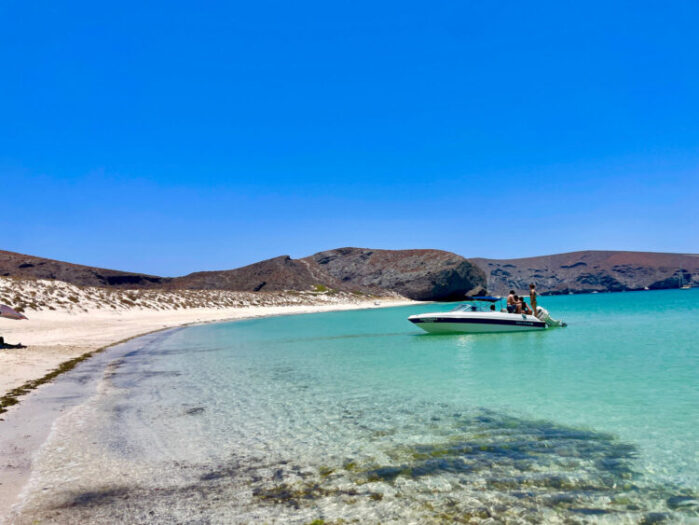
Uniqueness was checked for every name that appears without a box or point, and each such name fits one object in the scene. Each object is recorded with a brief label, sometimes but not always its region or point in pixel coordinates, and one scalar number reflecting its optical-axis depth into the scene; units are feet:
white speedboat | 85.58
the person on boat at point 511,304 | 90.33
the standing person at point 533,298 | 94.95
